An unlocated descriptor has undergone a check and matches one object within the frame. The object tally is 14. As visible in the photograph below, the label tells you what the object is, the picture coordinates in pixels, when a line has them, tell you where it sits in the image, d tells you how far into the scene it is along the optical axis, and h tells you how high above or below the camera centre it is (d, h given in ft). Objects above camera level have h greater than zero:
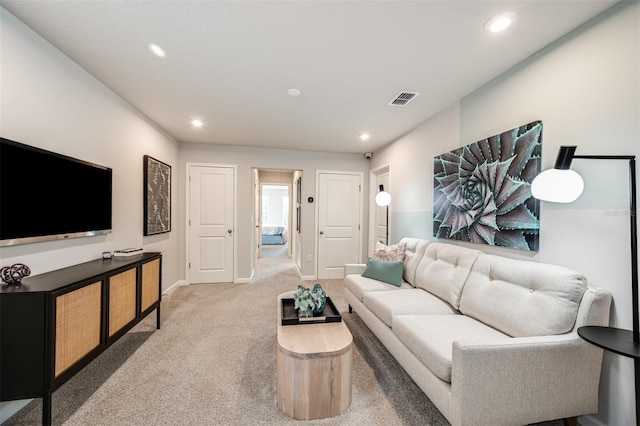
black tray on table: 6.38 -2.52
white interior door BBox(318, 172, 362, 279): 16.85 -0.39
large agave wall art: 6.45 +0.71
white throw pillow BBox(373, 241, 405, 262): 10.48 -1.50
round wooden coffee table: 5.24 -3.24
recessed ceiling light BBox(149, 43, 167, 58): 6.33 +3.99
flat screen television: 5.15 +0.43
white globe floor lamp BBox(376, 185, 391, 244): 12.51 +0.75
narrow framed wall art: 10.74 +0.80
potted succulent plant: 6.53 -2.14
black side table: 3.78 -1.90
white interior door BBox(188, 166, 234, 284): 15.11 -0.53
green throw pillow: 9.68 -2.08
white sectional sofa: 4.34 -2.50
